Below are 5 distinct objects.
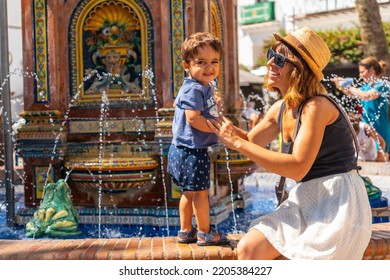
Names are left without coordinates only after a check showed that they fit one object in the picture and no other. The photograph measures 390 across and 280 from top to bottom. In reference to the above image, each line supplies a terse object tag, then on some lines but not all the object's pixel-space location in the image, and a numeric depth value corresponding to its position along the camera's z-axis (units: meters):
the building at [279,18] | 29.02
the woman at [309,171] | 2.97
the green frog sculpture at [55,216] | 5.97
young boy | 3.91
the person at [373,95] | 8.65
